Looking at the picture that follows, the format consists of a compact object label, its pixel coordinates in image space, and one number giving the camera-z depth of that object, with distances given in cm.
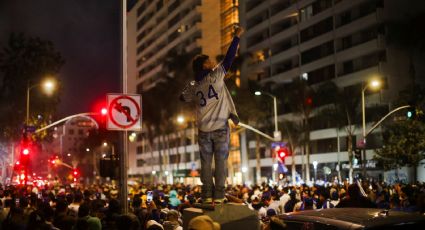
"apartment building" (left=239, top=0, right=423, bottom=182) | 5638
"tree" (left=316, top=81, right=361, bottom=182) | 5469
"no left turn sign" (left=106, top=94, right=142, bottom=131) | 1023
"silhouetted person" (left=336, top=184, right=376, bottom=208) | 902
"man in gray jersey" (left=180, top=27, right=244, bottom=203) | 713
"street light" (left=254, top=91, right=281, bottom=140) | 3701
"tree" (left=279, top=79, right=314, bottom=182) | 5994
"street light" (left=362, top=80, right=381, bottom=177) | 5359
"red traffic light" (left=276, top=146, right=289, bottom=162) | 3109
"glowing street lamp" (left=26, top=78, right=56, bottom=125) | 4838
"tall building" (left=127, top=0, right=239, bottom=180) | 9175
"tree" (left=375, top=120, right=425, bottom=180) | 4578
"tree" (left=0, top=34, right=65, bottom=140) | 4866
